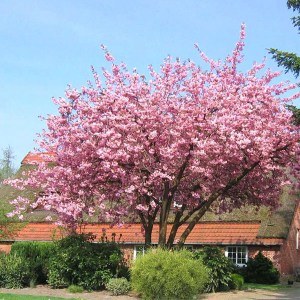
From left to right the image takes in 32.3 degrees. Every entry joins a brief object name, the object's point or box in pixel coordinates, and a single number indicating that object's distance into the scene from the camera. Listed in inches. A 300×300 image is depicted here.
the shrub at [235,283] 850.1
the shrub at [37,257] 848.9
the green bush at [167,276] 631.2
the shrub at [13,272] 813.2
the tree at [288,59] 896.9
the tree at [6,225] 942.4
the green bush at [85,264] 796.0
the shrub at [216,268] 803.6
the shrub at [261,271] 1029.8
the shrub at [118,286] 743.1
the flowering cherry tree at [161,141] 723.4
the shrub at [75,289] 765.9
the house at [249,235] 1114.7
